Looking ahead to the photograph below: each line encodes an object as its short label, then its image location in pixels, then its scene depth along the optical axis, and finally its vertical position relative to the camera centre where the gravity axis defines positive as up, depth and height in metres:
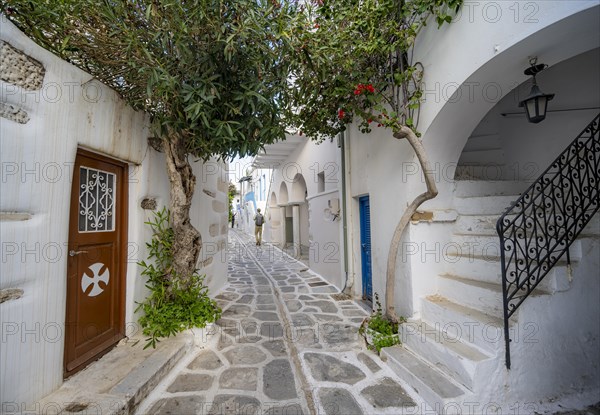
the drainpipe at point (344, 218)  5.60 +0.10
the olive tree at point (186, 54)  2.31 +1.64
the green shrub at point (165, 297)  3.33 -0.91
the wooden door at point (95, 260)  2.70 -0.36
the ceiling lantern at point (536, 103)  2.89 +1.27
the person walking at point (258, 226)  13.73 -0.12
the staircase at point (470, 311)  2.43 -0.97
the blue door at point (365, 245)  5.22 -0.44
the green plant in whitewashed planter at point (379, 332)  3.34 -1.40
